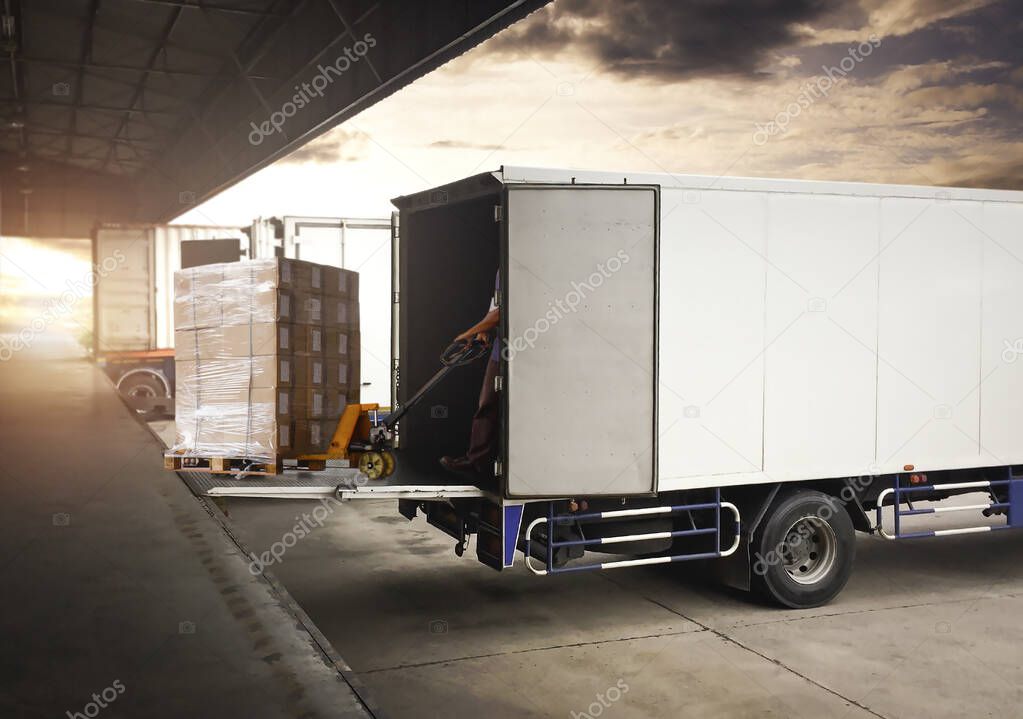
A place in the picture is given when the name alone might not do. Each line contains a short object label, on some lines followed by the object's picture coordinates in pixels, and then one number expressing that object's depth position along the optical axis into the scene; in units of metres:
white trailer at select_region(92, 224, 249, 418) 18.77
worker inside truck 6.84
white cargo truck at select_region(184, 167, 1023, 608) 6.16
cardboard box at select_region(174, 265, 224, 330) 7.12
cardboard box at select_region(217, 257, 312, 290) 6.79
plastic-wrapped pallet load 6.89
